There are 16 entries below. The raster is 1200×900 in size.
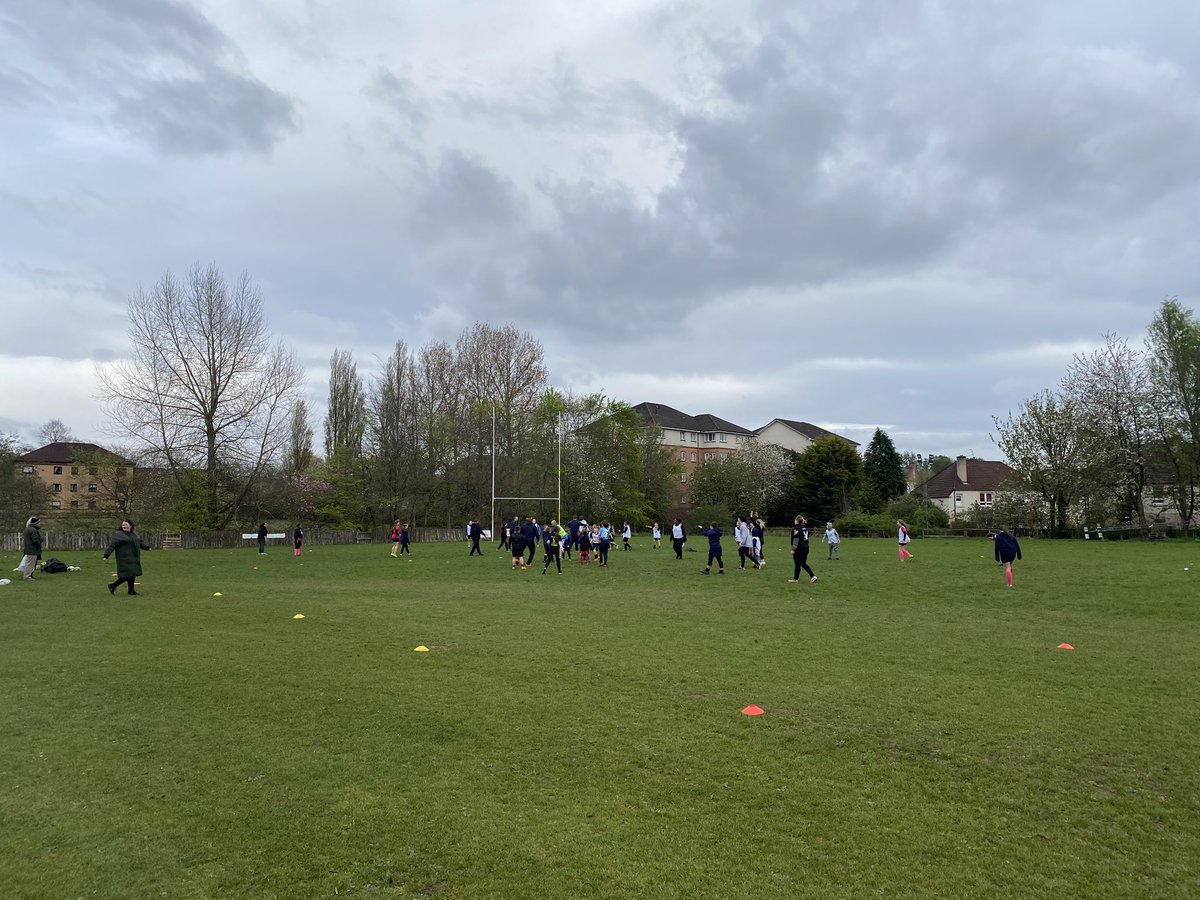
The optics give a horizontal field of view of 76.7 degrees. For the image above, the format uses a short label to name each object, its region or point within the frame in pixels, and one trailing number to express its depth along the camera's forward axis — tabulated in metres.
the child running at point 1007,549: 19.86
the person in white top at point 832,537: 29.80
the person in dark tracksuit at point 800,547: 20.15
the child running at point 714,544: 23.39
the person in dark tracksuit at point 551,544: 25.20
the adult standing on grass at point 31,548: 21.06
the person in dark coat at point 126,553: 17.12
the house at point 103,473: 45.16
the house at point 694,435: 109.88
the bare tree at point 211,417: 43.94
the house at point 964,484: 90.25
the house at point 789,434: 111.75
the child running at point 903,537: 30.81
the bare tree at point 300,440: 64.00
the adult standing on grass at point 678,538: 29.50
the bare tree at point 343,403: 64.81
